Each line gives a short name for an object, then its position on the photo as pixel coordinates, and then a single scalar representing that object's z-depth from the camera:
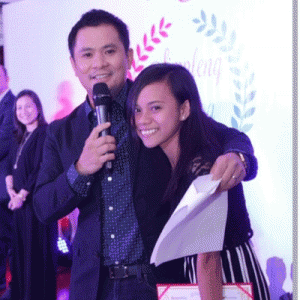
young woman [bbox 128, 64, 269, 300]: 1.76
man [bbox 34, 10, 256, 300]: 1.68
